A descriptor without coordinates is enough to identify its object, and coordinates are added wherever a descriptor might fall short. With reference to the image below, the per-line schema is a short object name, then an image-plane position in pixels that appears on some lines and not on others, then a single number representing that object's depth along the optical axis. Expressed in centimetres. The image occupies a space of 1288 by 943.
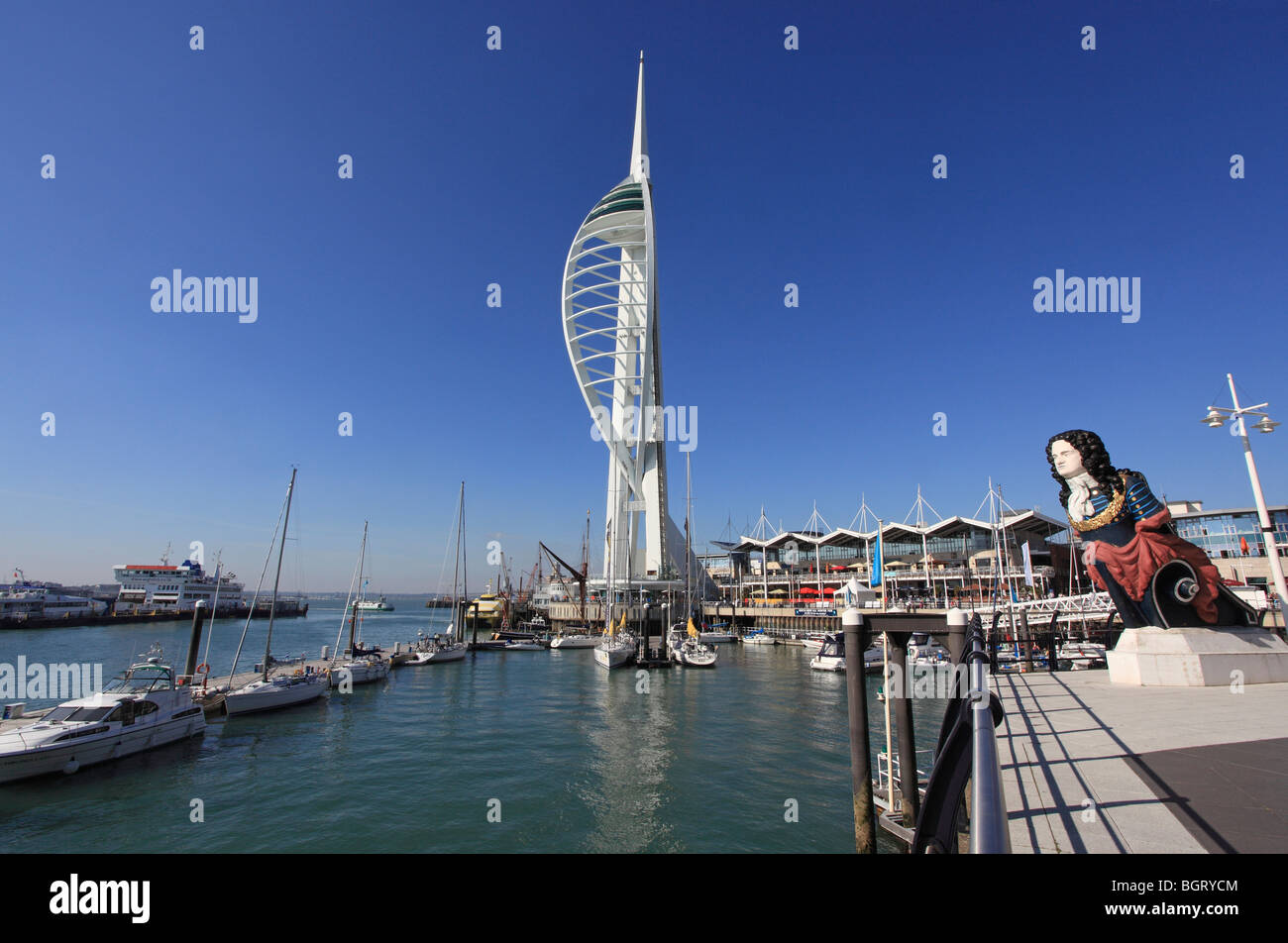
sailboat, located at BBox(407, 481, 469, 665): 4456
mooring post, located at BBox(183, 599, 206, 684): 2528
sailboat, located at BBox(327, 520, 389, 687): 3244
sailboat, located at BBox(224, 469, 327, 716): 2469
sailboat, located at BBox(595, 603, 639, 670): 4078
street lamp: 1656
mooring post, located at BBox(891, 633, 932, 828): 995
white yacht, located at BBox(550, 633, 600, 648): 5659
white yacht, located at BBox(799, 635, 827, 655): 5494
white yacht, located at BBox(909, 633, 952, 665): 3432
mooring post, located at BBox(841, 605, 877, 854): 857
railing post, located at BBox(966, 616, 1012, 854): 246
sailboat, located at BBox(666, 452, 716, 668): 4241
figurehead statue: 1568
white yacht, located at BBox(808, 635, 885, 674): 3762
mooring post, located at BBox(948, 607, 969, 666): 797
